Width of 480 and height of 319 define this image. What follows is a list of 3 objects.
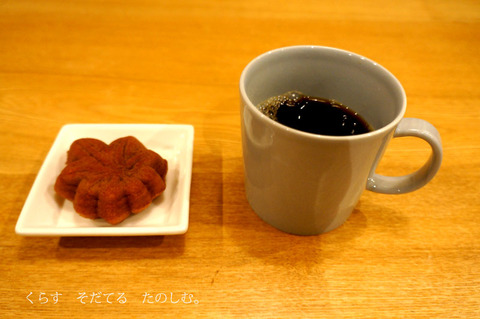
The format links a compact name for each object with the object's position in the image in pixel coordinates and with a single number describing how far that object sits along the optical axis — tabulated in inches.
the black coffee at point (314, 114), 10.7
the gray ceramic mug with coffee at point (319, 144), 8.9
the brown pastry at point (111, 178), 10.3
